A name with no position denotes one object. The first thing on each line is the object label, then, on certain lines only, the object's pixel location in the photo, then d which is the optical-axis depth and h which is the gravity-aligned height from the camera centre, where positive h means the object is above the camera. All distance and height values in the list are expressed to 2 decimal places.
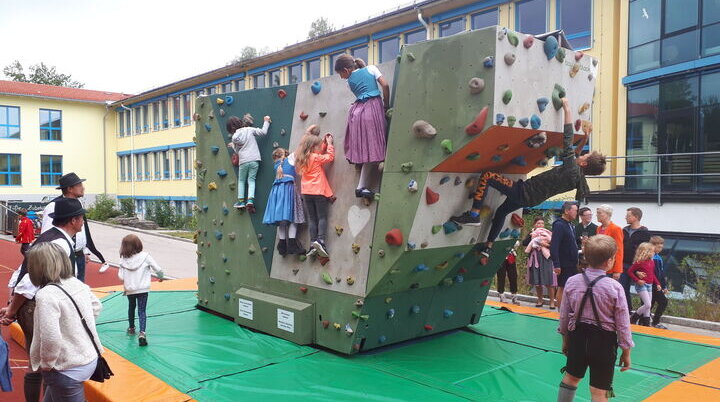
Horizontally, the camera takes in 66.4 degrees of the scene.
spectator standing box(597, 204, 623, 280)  7.24 -0.59
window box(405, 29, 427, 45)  18.89 +5.25
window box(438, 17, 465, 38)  17.52 +5.20
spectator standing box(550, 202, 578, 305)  7.75 -0.84
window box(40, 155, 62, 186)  33.50 +0.97
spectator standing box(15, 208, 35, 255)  13.35 -1.15
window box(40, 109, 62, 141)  33.53 +3.71
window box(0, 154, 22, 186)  32.28 +0.87
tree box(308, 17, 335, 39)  42.44 +12.35
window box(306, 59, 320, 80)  23.11 +4.95
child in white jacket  6.35 -1.00
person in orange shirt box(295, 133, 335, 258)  6.30 +0.03
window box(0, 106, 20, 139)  32.16 +3.71
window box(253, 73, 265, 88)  25.70 +4.97
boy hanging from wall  5.30 +0.04
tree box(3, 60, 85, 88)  50.31 +10.17
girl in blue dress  6.64 -0.23
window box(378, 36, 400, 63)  19.98 +5.04
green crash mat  5.17 -1.93
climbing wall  5.02 -0.07
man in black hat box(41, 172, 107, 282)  6.13 -0.39
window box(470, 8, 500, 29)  16.88 +5.22
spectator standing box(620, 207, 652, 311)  7.64 -0.74
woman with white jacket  3.40 -0.90
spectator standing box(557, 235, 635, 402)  3.90 -0.96
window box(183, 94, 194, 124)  29.62 +4.16
